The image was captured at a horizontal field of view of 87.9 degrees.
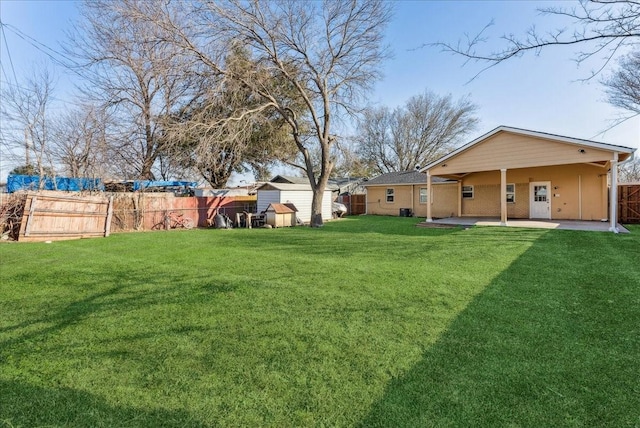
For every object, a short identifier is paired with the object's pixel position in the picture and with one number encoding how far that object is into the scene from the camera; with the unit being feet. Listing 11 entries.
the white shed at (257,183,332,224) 56.80
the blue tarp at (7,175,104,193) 46.80
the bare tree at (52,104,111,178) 50.81
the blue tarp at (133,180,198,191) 53.02
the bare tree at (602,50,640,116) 48.75
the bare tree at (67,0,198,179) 42.70
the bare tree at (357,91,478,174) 96.68
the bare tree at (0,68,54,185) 47.14
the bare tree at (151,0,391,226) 43.93
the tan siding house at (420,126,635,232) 36.91
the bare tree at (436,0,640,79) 10.59
